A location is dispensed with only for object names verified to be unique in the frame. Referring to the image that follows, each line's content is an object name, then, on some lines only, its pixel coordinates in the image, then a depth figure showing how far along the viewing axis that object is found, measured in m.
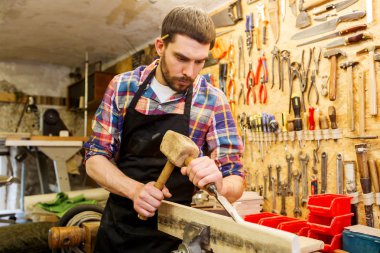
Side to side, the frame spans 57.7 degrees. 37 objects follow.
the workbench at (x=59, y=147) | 5.06
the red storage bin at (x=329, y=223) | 2.06
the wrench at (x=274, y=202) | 2.88
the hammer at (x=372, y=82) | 2.19
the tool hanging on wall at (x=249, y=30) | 3.18
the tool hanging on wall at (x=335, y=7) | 2.39
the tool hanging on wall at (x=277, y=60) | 2.86
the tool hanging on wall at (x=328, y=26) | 2.32
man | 1.43
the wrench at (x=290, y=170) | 2.76
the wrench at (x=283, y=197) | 2.80
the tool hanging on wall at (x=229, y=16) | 3.36
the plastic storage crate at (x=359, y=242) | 1.84
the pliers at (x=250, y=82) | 3.16
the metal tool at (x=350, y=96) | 2.31
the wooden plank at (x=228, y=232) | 0.82
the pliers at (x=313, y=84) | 2.57
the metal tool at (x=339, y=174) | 2.36
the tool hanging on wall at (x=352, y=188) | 2.26
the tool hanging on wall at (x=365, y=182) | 2.18
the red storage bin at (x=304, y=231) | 2.22
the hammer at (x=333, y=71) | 2.42
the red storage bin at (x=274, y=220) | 2.42
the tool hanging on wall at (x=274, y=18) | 2.94
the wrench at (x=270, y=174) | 2.95
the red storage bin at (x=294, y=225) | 2.30
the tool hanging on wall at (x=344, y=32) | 2.29
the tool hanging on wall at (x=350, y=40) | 2.23
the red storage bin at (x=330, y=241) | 2.05
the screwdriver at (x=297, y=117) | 2.65
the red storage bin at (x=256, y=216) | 2.58
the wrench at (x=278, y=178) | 2.87
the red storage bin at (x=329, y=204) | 2.08
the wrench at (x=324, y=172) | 2.48
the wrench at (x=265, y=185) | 3.00
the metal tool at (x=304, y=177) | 2.62
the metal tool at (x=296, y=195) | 2.68
